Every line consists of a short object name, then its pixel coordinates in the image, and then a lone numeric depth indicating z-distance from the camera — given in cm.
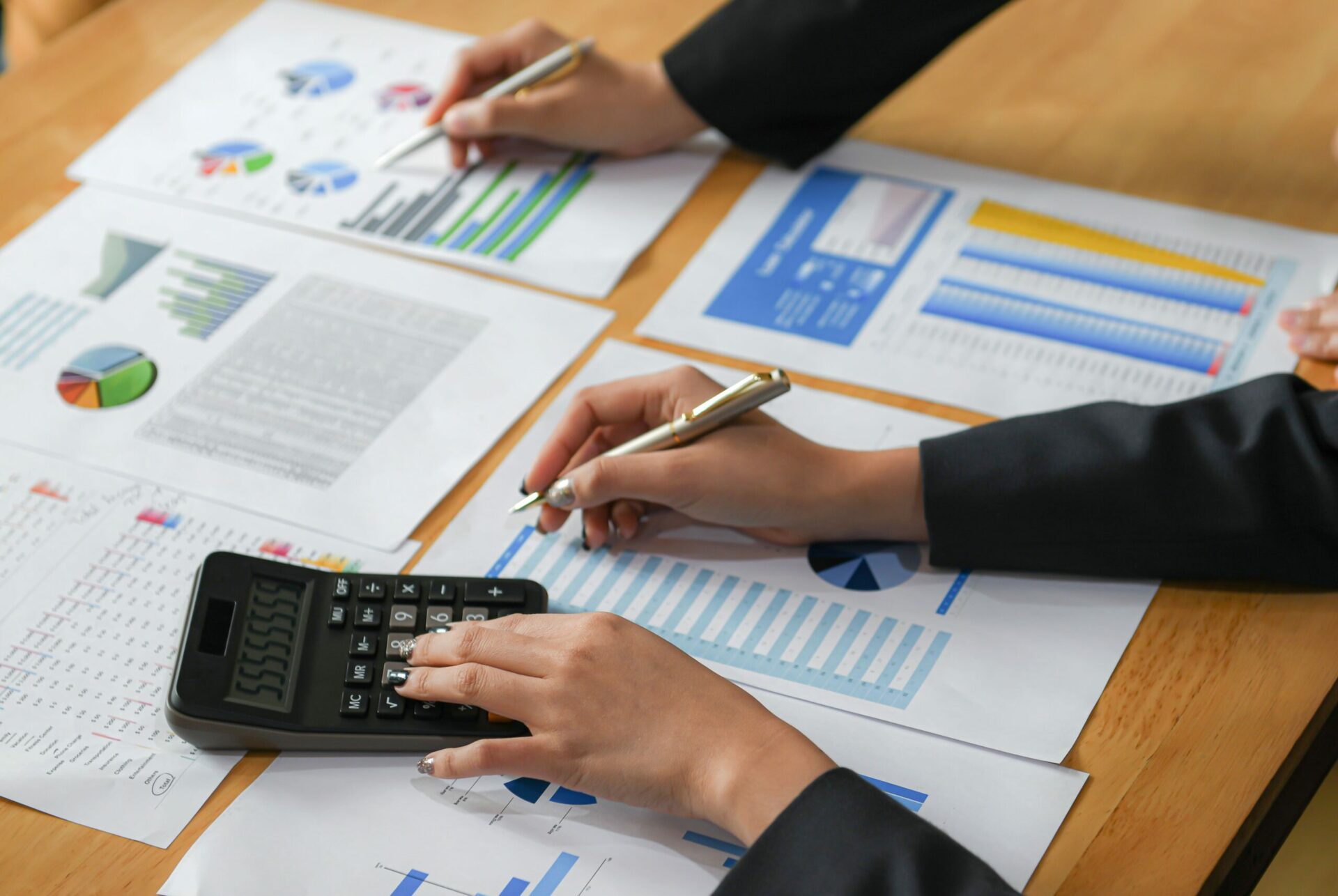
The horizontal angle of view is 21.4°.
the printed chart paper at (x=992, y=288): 168
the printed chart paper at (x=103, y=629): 150
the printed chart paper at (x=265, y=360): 164
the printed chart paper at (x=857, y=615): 152
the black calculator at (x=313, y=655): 150
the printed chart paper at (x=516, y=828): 147
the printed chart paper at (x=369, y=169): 178
